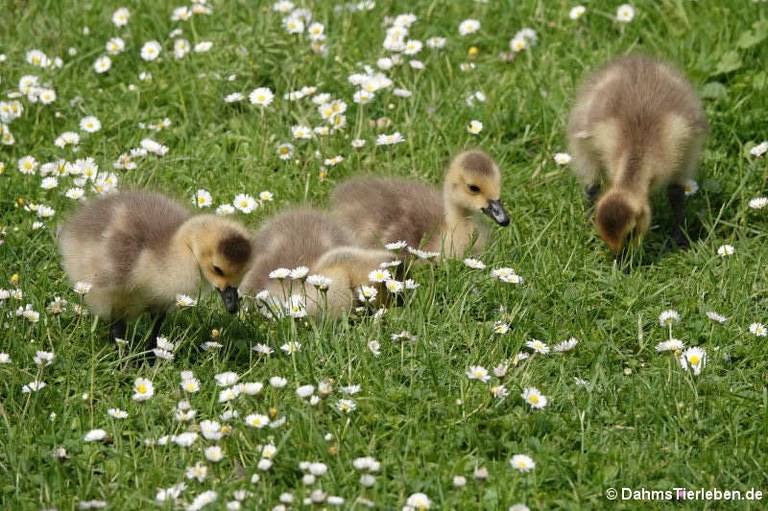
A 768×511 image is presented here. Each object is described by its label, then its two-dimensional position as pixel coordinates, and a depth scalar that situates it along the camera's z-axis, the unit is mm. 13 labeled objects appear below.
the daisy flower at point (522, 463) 7680
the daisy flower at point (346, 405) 8172
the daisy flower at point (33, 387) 8414
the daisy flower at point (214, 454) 7582
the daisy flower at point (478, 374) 8359
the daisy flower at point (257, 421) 7898
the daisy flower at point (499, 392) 8234
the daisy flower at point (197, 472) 7496
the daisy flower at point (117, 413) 8258
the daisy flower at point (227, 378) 8406
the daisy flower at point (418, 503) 7328
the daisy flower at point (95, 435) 7988
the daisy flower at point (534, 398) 8312
